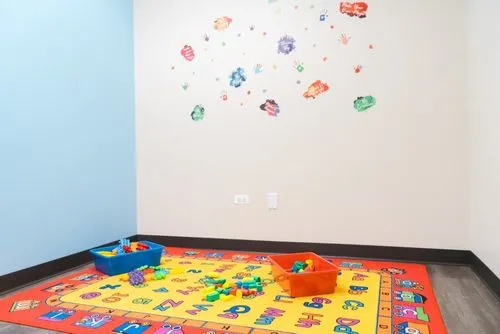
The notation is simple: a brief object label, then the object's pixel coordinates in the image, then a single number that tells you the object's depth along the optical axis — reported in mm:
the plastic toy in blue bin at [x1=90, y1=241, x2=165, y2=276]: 2715
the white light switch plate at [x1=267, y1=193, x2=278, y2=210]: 3375
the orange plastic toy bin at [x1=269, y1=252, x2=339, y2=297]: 2193
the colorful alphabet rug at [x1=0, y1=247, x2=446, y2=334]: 1845
